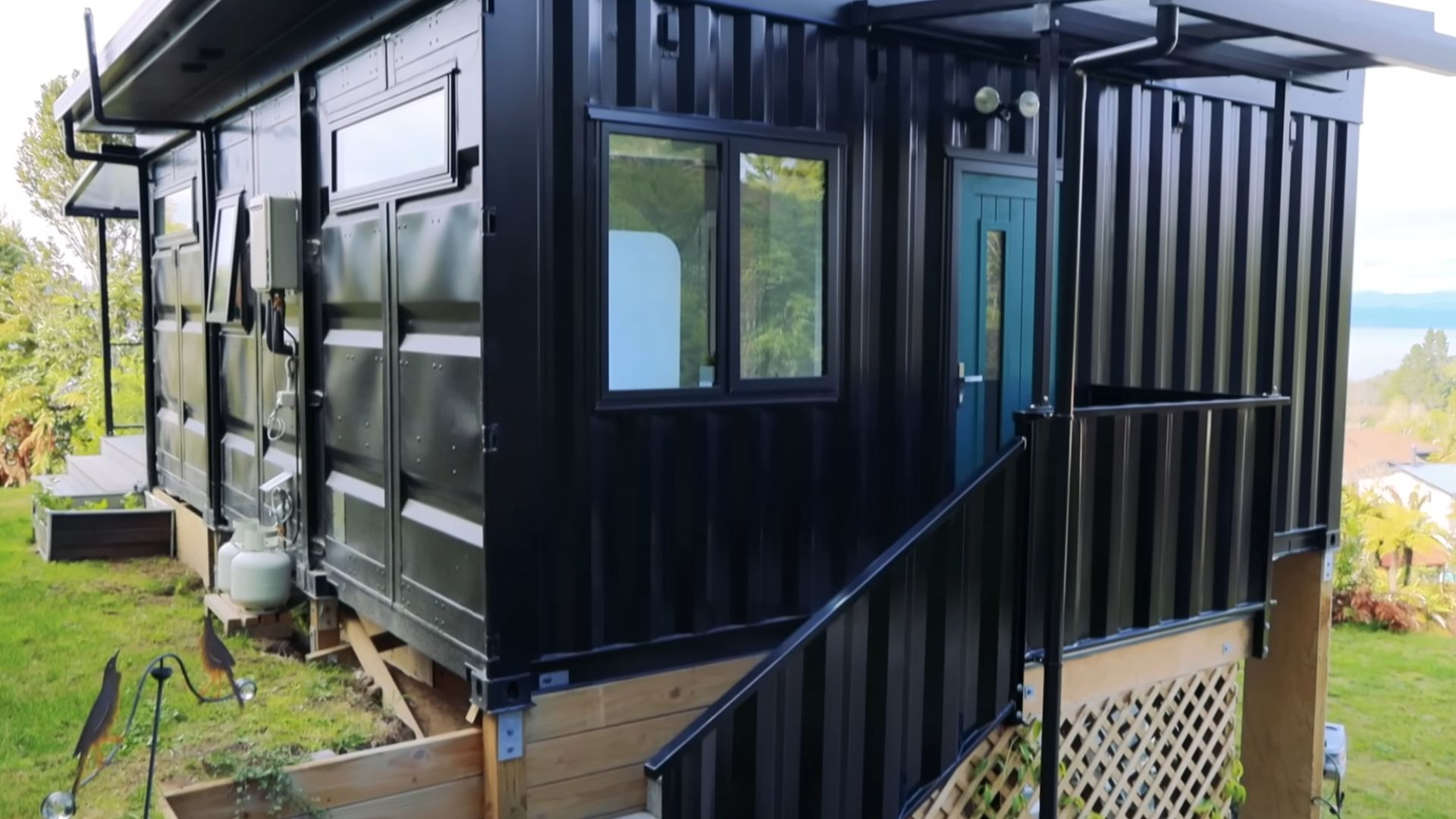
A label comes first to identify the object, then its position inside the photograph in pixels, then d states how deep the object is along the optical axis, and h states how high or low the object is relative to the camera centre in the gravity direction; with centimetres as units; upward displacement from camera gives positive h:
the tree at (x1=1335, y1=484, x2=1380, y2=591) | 1291 -230
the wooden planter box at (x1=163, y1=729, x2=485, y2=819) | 349 -142
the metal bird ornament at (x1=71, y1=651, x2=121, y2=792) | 288 -95
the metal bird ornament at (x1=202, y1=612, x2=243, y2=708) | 382 -107
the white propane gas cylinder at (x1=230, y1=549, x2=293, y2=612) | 565 -121
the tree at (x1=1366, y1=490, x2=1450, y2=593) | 1273 -211
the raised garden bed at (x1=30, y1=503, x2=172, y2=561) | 791 -142
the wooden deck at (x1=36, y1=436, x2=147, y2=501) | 924 -128
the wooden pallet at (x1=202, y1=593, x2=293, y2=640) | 563 -142
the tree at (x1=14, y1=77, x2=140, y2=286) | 1761 +205
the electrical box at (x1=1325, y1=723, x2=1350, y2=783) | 714 -253
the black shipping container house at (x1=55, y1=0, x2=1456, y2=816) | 390 -8
